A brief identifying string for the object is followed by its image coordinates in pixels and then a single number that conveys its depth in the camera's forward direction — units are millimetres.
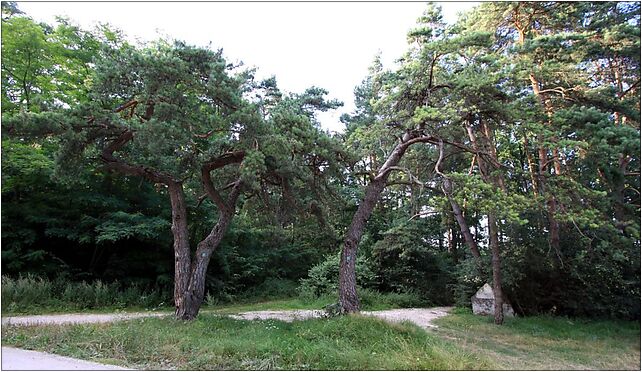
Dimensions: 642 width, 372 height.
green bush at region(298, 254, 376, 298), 17016
